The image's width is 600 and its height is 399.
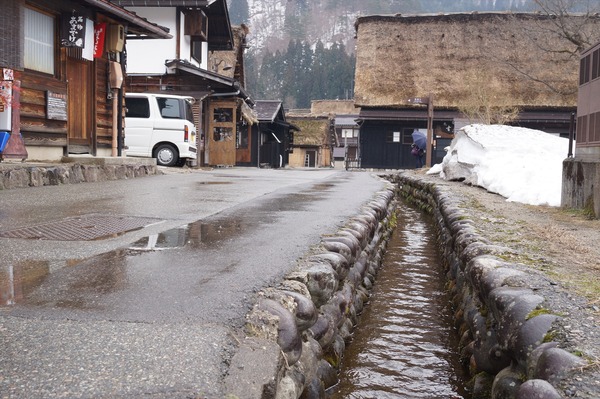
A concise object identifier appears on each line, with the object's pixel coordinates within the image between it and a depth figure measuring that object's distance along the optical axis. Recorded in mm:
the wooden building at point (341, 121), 47625
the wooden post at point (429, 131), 23547
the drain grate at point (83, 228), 3930
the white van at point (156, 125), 14961
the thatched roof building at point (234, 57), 24891
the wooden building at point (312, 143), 45344
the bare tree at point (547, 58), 27656
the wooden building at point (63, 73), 8555
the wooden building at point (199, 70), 17859
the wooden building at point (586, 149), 6562
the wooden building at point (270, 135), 29625
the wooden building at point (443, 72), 28047
